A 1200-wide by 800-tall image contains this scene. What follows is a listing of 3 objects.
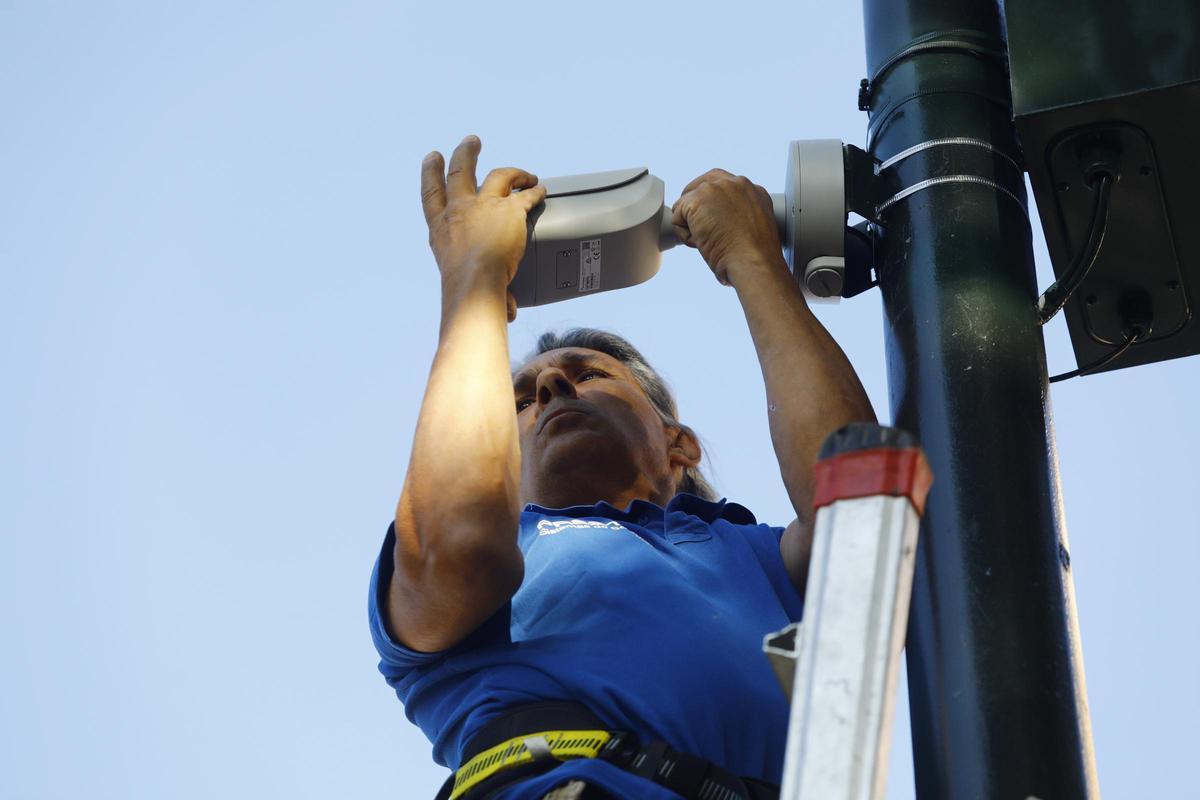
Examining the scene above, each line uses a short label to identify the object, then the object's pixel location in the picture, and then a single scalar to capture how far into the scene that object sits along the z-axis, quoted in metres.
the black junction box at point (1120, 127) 6.46
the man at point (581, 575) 6.66
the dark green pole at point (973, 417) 5.43
